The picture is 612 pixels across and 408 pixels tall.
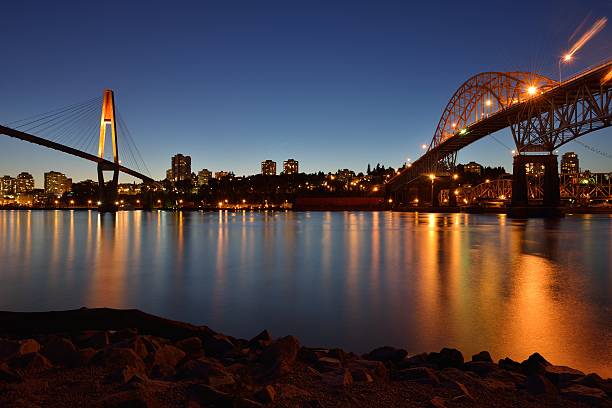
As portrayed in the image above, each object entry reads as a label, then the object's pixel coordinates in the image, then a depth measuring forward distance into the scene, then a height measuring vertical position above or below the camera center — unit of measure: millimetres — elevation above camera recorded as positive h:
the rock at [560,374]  5613 -2053
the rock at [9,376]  5363 -1943
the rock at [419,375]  5414 -2001
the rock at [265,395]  4809 -1945
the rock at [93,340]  6893 -2005
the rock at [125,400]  4562 -1917
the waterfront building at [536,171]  150500 +10326
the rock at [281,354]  5847 -1935
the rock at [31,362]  5750 -1931
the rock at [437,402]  4637 -1957
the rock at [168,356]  6045 -1979
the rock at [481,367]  5941 -2079
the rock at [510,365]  6113 -2106
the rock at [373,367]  5700 -2020
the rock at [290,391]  5008 -2007
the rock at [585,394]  4969 -2028
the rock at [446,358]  6223 -2055
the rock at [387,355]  6484 -2076
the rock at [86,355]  5965 -1915
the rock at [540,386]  5198 -2019
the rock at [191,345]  6758 -2017
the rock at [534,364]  5922 -2052
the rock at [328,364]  5957 -2037
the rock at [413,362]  6188 -2085
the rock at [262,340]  6961 -2035
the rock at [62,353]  5973 -1895
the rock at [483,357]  6465 -2094
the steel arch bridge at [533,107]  54000 +13591
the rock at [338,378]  5309 -1992
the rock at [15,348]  6143 -1906
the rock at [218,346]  6769 -2048
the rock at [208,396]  4727 -1938
